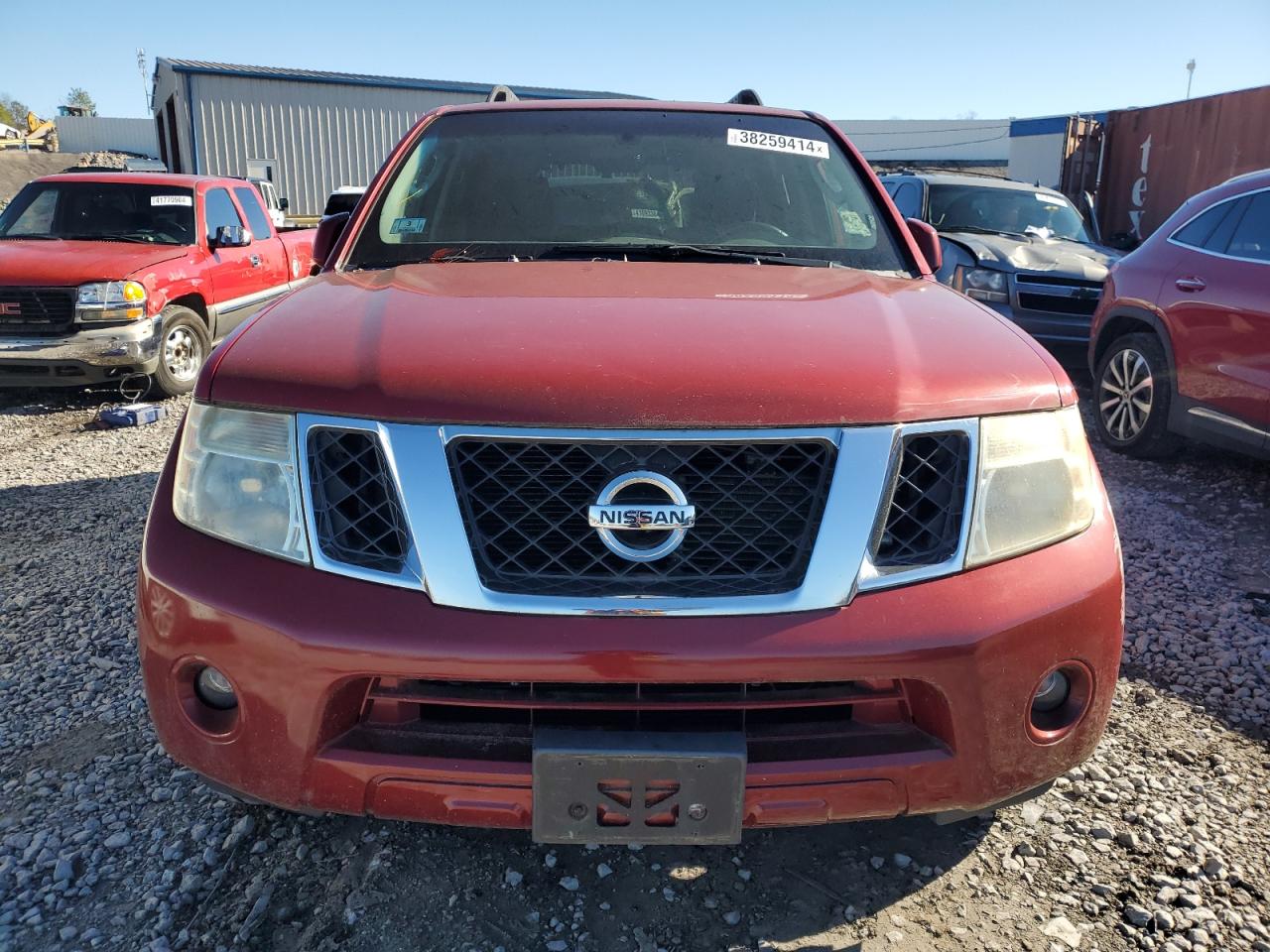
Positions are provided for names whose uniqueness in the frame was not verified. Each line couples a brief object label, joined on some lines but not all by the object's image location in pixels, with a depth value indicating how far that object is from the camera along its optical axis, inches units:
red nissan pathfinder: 66.2
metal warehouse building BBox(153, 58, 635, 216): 930.1
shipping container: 491.2
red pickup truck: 274.8
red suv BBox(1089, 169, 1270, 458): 190.1
